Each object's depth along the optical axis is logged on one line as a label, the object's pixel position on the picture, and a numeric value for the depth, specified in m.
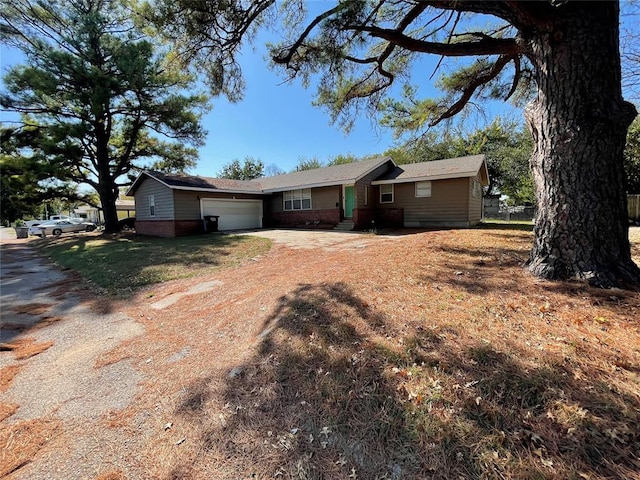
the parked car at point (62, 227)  22.80
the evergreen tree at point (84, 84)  14.68
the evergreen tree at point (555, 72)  3.35
